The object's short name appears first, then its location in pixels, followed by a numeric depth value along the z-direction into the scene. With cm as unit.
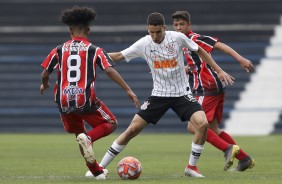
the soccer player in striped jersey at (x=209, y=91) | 2228
